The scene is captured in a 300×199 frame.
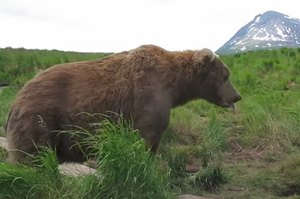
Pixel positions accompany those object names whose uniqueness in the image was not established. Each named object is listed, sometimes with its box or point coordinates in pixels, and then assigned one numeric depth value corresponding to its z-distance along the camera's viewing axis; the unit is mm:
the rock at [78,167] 6316
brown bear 5109
